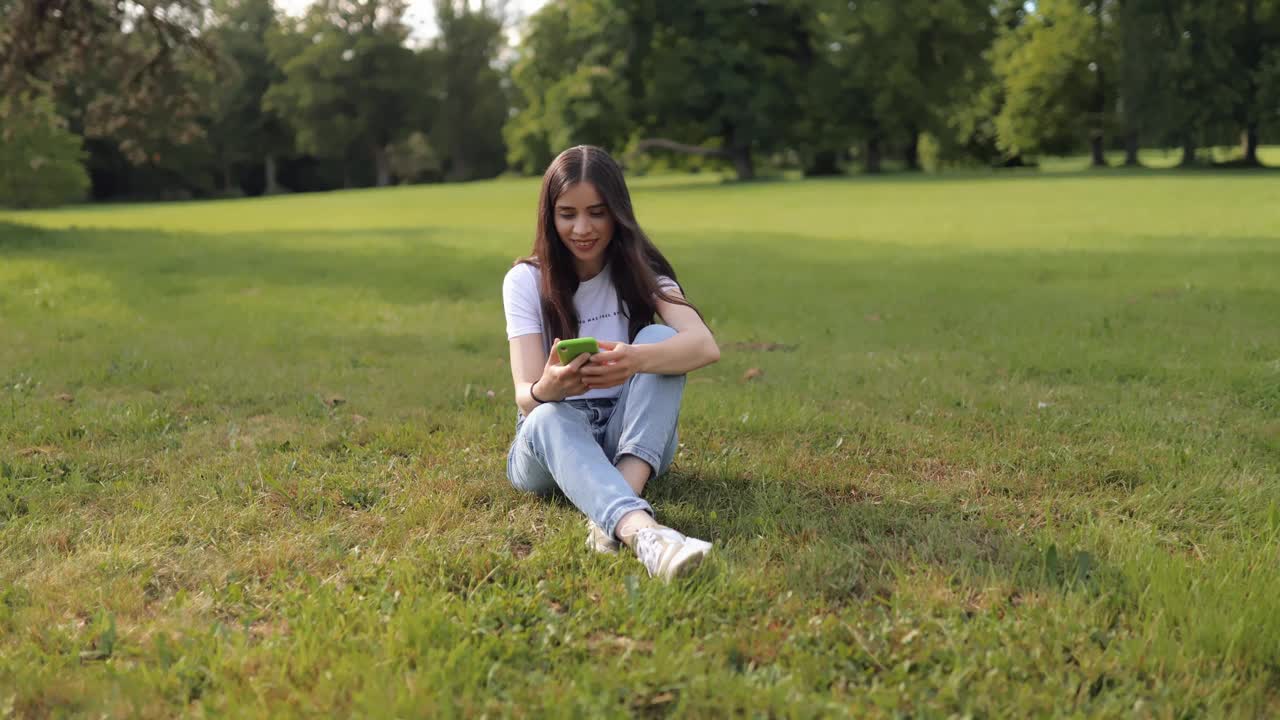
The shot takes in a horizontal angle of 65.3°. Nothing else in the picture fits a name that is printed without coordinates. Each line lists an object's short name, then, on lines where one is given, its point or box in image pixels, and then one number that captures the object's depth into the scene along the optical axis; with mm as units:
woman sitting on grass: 3508
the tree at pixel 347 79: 64875
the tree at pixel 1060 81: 53281
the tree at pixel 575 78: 47719
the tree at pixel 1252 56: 43956
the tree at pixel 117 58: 16531
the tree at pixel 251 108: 66500
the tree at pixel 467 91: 71250
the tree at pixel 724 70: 48969
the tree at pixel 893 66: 48281
